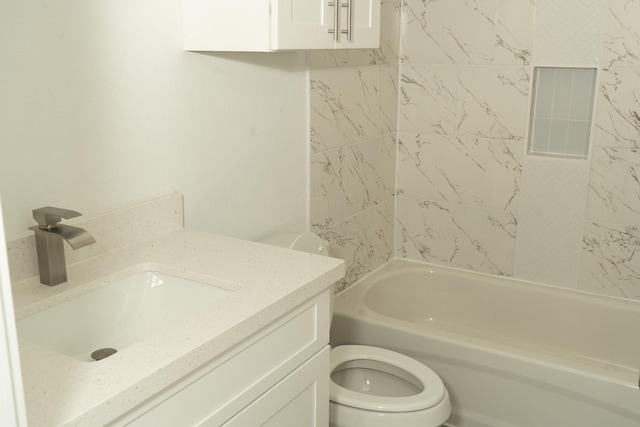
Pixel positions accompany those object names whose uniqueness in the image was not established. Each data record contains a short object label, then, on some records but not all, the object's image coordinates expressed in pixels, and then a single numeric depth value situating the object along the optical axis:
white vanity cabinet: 1.15
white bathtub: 2.22
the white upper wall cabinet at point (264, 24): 1.65
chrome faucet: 1.35
